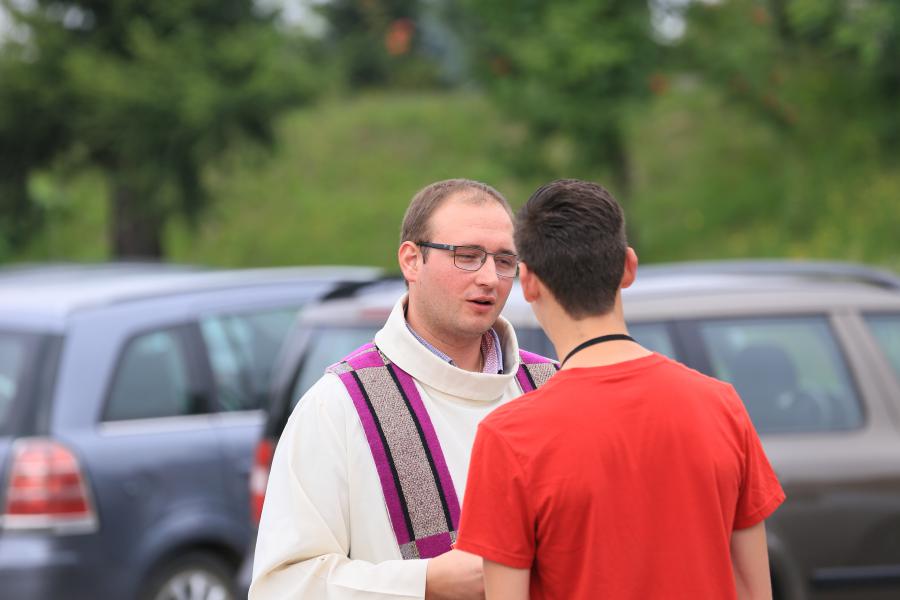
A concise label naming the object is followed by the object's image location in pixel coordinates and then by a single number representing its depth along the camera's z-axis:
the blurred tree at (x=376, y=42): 43.41
